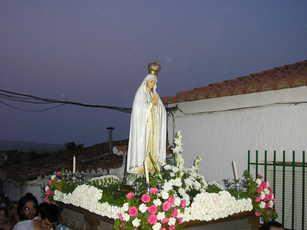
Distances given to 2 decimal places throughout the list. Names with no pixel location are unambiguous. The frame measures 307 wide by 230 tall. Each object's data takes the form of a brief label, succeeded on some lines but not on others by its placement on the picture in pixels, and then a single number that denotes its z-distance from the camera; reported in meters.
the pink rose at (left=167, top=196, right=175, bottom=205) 3.71
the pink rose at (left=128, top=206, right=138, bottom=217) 3.63
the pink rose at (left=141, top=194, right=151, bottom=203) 3.68
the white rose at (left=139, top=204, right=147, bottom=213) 3.64
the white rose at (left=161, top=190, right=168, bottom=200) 3.72
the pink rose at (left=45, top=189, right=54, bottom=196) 5.74
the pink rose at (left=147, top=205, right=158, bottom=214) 3.62
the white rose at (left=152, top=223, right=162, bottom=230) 3.62
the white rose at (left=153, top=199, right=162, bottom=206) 3.67
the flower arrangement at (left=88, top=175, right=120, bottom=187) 5.23
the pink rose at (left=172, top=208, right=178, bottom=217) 3.71
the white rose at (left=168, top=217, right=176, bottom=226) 3.66
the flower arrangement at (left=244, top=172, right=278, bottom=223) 4.68
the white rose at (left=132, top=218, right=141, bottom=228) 3.61
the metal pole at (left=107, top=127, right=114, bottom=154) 11.87
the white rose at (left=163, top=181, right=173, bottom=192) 3.84
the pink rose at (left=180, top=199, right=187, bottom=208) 3.85
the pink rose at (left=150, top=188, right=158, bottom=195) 3.76
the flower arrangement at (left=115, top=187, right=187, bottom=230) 3.63
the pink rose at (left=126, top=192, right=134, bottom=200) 3.77
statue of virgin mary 4.89
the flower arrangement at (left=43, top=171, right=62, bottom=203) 5.68
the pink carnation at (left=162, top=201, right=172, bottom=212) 3.66
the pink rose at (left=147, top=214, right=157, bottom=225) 3.60
